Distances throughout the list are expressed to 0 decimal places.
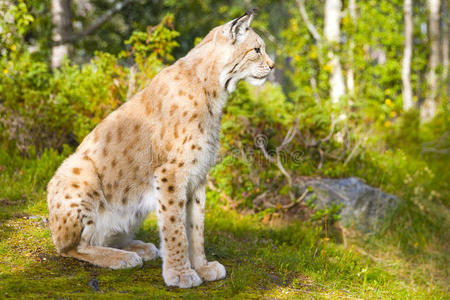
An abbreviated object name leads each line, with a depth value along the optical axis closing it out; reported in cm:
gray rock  672
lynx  388
